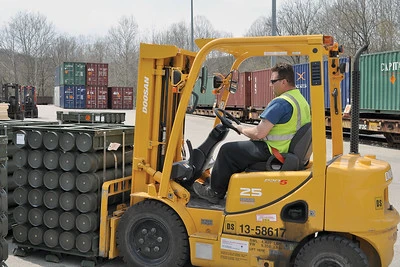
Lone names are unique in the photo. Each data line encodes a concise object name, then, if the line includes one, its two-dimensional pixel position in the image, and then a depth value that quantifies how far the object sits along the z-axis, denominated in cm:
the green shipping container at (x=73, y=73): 4859
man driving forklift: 426
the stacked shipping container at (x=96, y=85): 4919
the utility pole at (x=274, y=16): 2114
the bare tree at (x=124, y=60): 6981
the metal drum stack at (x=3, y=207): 400
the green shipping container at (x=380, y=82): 1711
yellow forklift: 396
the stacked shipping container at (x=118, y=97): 5072
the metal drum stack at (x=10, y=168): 614
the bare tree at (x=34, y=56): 7144
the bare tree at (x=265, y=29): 5146
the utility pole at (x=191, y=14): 3691
